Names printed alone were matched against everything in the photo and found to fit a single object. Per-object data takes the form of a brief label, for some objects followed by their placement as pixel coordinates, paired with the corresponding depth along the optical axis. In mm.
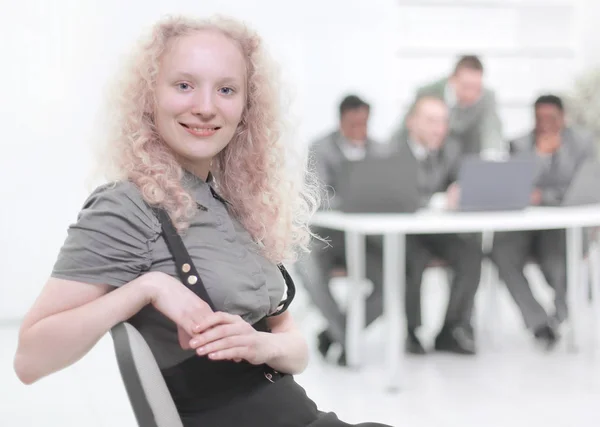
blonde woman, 891
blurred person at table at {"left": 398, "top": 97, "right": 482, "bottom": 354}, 3725
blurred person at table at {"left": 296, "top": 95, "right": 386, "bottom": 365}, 3492
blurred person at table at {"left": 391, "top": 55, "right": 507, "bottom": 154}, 4449
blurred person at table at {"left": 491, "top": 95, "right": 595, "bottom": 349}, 3816
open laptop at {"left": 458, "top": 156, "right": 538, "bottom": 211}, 3303
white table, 3023
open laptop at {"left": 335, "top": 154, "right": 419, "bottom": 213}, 3109
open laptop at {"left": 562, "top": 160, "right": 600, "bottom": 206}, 3701
